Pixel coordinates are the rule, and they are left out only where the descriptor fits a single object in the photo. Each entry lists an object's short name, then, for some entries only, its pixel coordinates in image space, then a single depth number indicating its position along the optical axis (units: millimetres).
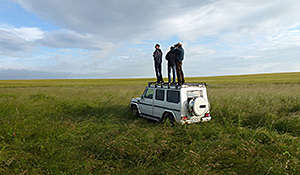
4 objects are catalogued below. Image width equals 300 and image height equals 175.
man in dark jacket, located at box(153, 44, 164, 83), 11281
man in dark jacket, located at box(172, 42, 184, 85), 10184
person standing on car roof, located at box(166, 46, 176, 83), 10547
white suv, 7648
